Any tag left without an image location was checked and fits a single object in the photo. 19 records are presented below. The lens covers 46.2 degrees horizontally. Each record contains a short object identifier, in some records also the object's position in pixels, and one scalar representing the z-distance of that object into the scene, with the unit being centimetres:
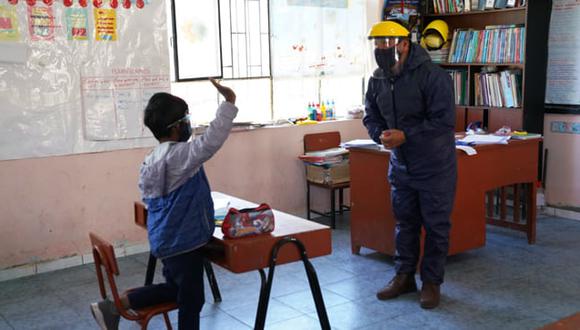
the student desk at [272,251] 271
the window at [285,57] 540
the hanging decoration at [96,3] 440
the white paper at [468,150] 441
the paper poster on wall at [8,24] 430
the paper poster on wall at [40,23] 441
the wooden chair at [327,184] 558
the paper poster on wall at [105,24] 468
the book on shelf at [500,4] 574
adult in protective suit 370
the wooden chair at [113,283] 255
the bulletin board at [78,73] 440
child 271
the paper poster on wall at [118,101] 472
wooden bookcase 557
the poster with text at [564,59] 558
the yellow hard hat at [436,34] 624
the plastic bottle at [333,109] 614
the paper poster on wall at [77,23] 456
